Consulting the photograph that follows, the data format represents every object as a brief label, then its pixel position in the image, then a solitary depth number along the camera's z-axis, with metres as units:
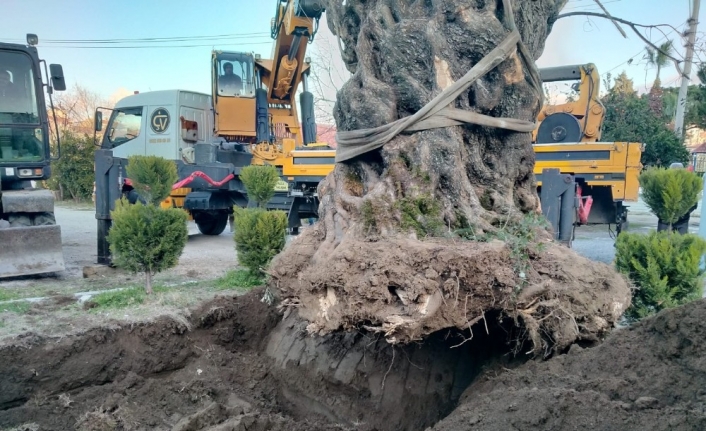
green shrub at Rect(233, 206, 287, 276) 6.02
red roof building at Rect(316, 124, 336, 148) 19.98
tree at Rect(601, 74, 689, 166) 16.56
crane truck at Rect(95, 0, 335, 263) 10.82
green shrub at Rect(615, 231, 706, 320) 4.48
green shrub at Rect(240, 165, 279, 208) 7.17
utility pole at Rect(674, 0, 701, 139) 17.14
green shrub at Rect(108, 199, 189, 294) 5.43
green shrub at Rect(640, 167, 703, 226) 5.45
